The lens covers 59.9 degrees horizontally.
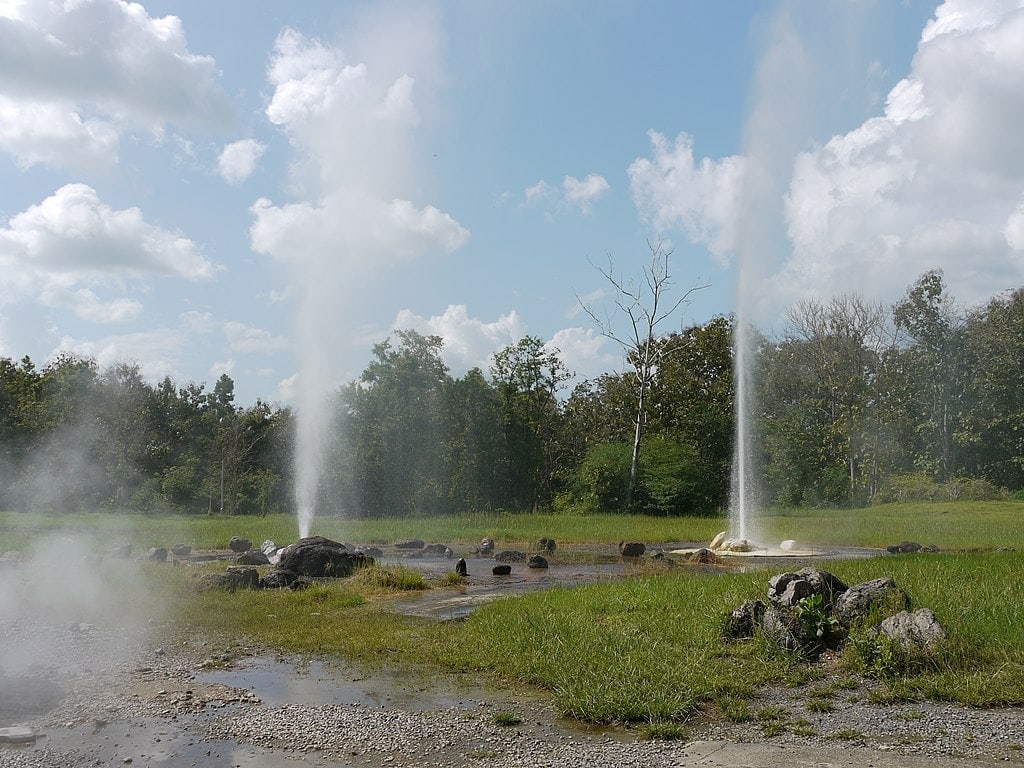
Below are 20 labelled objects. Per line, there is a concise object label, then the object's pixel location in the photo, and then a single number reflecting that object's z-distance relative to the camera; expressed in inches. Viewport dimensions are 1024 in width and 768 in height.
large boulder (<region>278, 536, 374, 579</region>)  826.8
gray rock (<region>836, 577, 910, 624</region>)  433.1
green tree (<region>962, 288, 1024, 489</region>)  2228.1
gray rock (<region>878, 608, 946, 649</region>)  381.1
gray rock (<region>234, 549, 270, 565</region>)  928.2
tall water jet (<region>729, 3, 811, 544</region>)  1144.8
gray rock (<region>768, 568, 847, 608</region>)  450.3
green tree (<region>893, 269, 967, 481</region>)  2253.9
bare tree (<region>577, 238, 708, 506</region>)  1975.1
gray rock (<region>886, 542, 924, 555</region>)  1051.9
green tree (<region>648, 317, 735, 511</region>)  2229.3
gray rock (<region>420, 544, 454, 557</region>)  1117.1
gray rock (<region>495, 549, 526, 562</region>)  1019.3
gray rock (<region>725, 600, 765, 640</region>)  444.8
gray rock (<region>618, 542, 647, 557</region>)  1087.6
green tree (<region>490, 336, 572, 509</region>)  2202.3
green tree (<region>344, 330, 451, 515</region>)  1919.3
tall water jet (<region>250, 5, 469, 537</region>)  1253.1
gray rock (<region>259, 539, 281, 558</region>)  990.9
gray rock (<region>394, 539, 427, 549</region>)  1193.4
